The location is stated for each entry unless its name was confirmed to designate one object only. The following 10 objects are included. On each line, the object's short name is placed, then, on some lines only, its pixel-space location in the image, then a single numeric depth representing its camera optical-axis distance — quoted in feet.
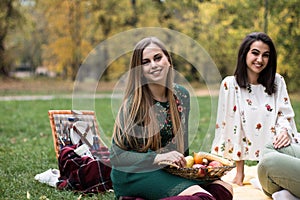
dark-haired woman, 12.30
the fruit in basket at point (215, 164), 9.52
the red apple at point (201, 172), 8.98
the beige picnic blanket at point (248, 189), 11.20
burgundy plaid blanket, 11.43
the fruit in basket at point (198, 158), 9.66
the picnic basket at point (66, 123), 12.75
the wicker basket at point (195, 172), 8.97
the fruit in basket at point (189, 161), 9.46
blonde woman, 9.09
